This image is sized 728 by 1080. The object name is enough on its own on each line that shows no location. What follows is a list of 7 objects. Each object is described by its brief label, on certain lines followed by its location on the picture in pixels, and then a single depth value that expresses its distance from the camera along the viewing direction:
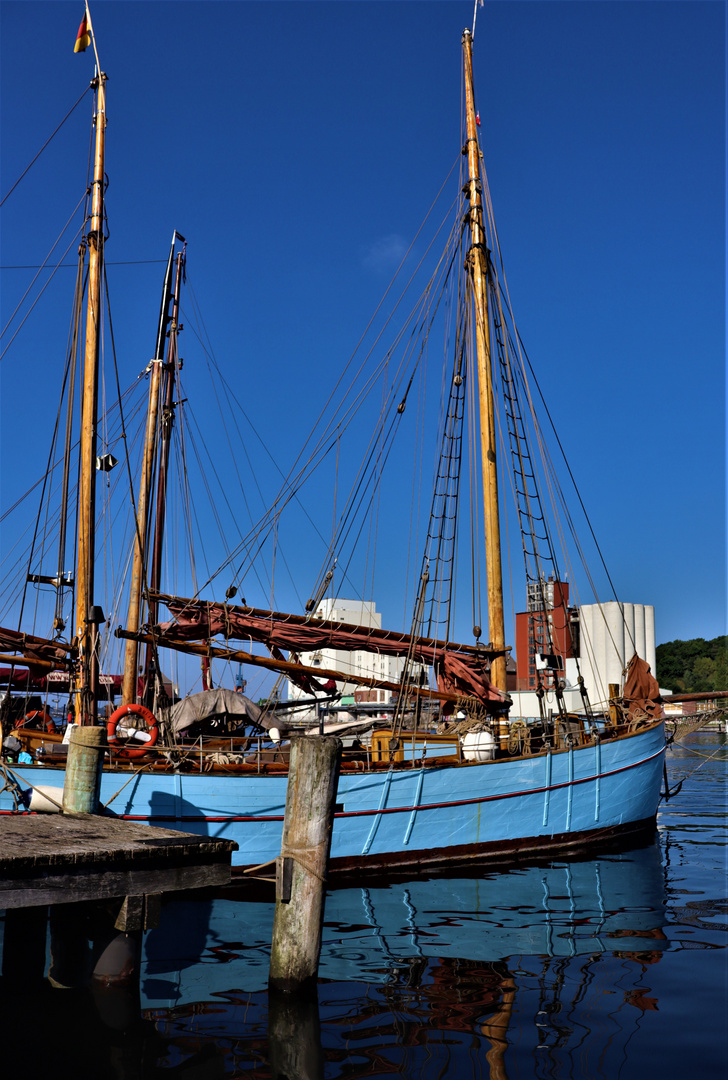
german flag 20.72
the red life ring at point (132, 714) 16.91
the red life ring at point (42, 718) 21.90
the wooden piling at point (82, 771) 11.45
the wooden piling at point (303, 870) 8.43
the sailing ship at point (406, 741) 15.69
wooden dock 7.50
